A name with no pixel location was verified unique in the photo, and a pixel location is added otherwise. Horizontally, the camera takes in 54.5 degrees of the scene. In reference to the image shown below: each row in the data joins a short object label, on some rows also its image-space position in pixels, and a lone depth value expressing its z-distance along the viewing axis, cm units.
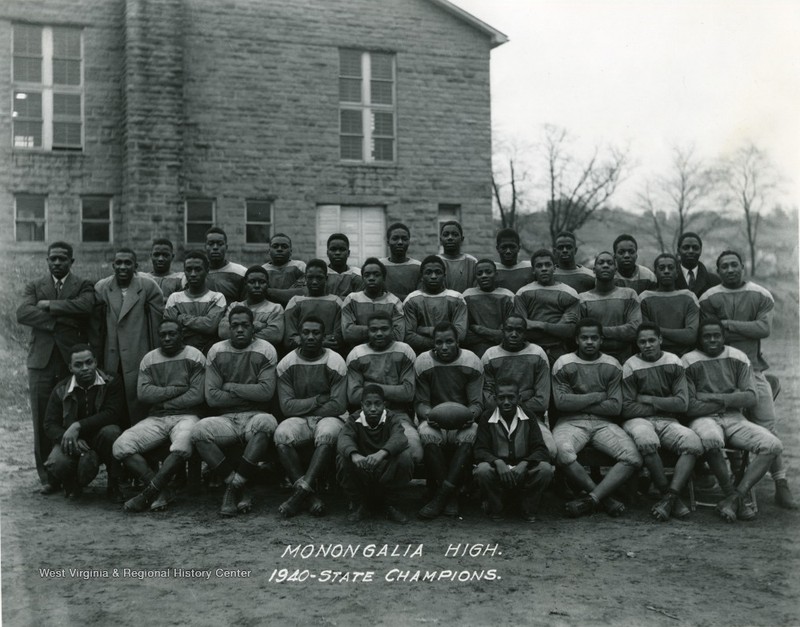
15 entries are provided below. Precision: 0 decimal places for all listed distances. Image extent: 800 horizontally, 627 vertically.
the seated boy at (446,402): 546
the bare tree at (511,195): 2342
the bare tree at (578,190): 2252
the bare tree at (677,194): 1386
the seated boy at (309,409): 548
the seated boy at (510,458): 527
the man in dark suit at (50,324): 610
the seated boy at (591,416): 548
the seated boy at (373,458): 525
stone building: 1166
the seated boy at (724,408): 549
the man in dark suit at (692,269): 639
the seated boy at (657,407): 550
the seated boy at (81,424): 570
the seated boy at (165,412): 559
